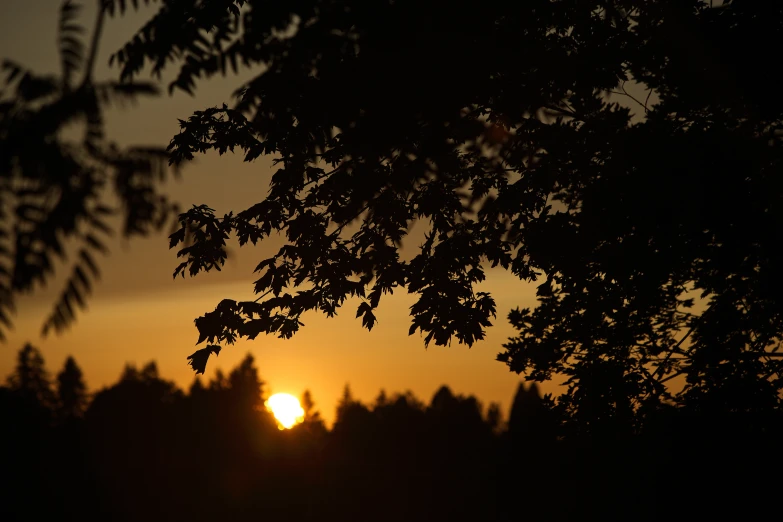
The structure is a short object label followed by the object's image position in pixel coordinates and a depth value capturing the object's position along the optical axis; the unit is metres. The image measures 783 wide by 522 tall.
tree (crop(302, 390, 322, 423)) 129.60
